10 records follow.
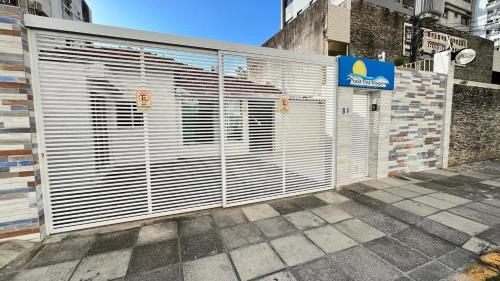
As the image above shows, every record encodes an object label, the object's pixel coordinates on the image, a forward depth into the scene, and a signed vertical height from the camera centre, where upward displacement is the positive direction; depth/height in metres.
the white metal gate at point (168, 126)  3.25 -0.09
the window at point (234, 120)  4.21 +0.01
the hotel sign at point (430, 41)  11.57 +4.56
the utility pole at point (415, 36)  10.24 +4.07
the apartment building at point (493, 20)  31.16 +15.21
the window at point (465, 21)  25.95 +12.27
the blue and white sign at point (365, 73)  5.13 +1.19
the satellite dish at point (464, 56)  6.39 +1.94
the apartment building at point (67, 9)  14.69 +9.79
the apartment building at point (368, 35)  10.02 +4.60
